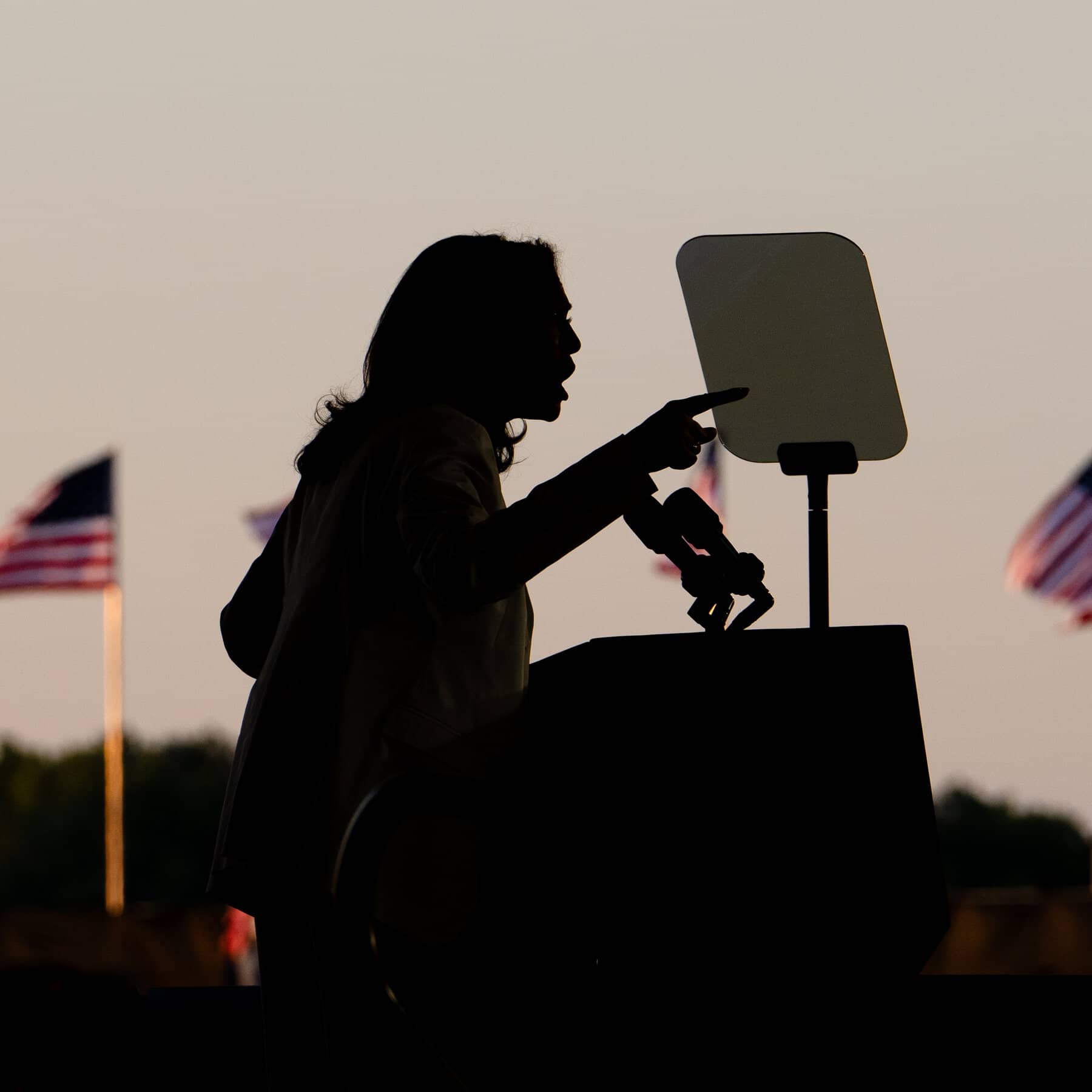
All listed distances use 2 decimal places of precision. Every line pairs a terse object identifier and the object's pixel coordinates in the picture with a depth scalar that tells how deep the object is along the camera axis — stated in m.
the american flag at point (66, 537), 44.22
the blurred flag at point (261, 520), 45.91
